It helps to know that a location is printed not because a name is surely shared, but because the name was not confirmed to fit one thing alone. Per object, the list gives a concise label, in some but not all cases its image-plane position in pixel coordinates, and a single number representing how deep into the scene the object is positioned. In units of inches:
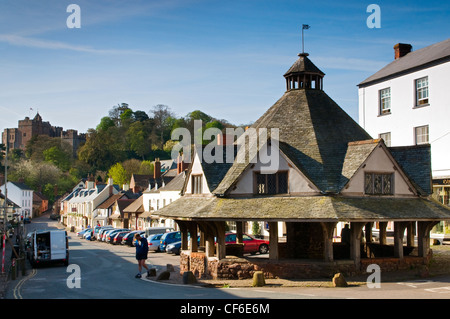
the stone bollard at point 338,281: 756.6
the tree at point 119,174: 4096.0
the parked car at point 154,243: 1593.3
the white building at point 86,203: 3385.8
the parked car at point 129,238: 1870.1
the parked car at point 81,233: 2687.0
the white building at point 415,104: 1333.7
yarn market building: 837.8
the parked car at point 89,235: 2392.2
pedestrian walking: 926.4
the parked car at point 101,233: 2233.0
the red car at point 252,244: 1349.7
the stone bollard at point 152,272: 945.5
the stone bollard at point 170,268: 1025.5
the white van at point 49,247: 1179.3
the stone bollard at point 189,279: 831.8
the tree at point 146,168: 4284.0
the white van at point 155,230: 1765.7
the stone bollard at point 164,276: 894.4
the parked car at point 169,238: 1555.1
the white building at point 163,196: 2245.8
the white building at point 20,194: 4323.3
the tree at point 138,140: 5400.6
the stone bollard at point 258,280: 782.6
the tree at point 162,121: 5927.2
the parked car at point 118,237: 1970.0
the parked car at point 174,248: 1485.0
